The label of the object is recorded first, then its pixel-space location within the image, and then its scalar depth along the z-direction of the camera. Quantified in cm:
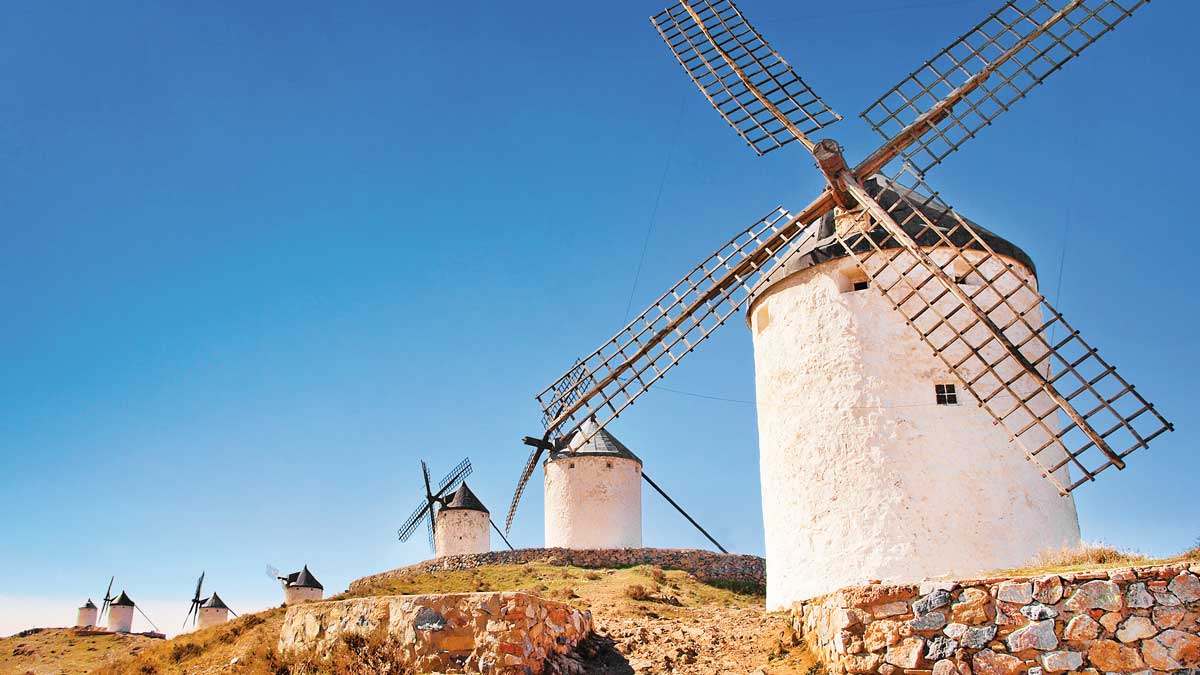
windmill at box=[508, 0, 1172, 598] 1102
